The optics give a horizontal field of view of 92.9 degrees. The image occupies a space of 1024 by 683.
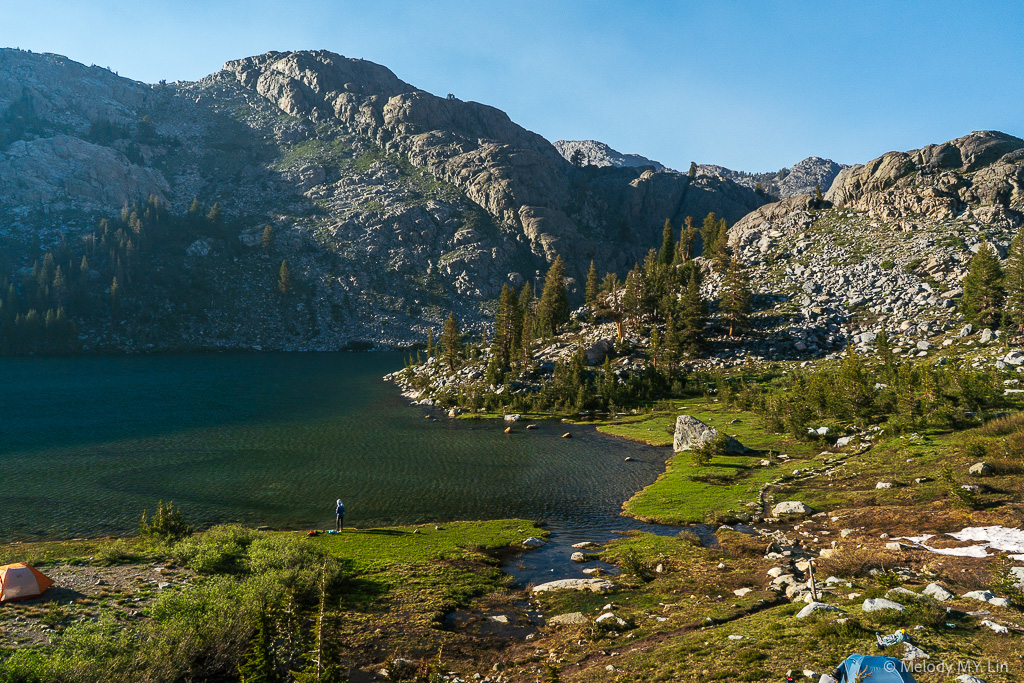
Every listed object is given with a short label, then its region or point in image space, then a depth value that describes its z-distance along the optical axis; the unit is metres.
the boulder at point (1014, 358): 55.12
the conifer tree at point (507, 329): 107.50
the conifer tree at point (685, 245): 147.25
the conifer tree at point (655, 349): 96.81
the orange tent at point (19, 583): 20.66
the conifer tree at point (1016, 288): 66.56
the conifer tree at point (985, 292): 71.88
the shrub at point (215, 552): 25.84
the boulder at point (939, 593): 17.02
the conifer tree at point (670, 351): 92.88
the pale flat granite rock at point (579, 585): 25.97
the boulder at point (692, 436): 55.50
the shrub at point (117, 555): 26.62
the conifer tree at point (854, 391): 55.94
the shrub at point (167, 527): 31.61
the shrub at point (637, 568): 26.89
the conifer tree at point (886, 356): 58.84
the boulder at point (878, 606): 15.87
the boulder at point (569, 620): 22.28
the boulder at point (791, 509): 34.44
